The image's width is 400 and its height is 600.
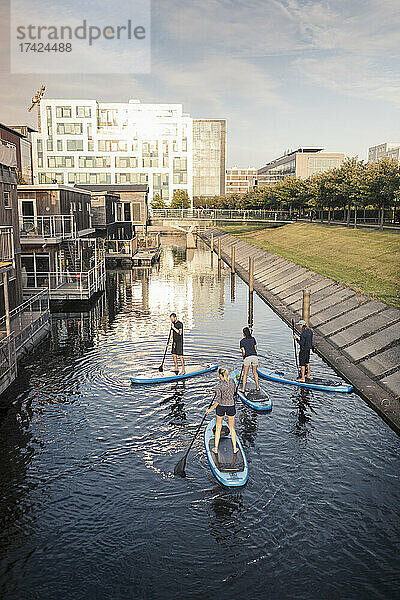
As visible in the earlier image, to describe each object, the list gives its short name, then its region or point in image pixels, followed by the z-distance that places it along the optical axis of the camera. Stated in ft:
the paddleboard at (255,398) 68.80
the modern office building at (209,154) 633.69
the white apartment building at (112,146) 510.17
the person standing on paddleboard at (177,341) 79.41
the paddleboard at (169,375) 77.87
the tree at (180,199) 495.41
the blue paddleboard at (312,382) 75.05
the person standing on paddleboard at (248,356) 73.36
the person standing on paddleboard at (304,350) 76.79
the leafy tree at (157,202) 470.80
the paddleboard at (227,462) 49.73
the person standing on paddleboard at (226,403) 53.52
